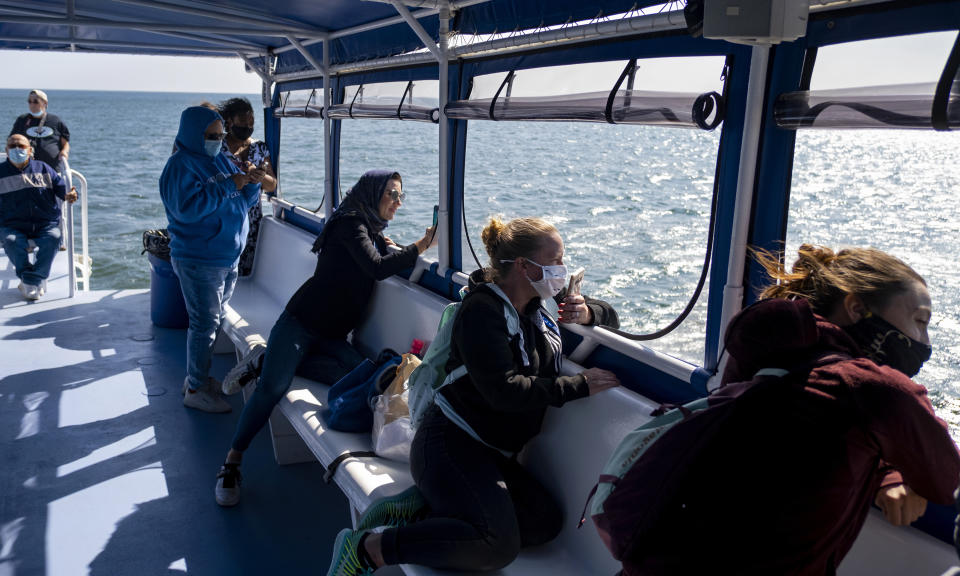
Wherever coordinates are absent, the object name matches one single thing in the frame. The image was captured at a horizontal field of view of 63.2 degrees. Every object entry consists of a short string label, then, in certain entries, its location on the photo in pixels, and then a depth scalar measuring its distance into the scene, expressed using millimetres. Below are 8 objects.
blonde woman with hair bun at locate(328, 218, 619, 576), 2219
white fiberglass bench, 2410
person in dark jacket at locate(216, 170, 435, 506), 3457
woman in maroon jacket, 1355
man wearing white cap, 6852
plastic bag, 2896
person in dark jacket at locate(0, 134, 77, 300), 6250
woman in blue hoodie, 3812
